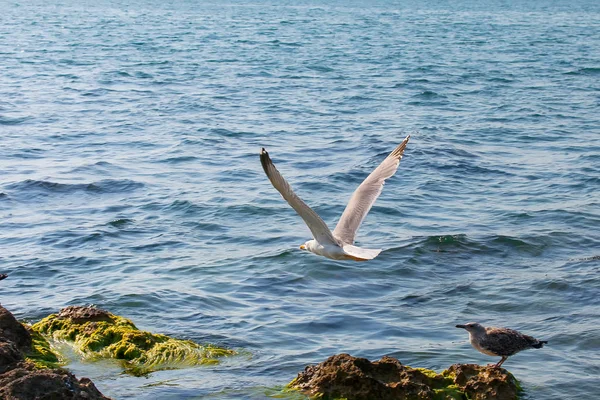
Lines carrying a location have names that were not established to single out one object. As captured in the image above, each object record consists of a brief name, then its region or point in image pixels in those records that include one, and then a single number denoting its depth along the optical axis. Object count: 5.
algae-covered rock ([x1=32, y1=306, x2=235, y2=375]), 8.36
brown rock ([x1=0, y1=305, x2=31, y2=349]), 7.62
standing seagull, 7.84
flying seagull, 7.91
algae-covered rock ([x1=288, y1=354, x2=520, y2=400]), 6.95
